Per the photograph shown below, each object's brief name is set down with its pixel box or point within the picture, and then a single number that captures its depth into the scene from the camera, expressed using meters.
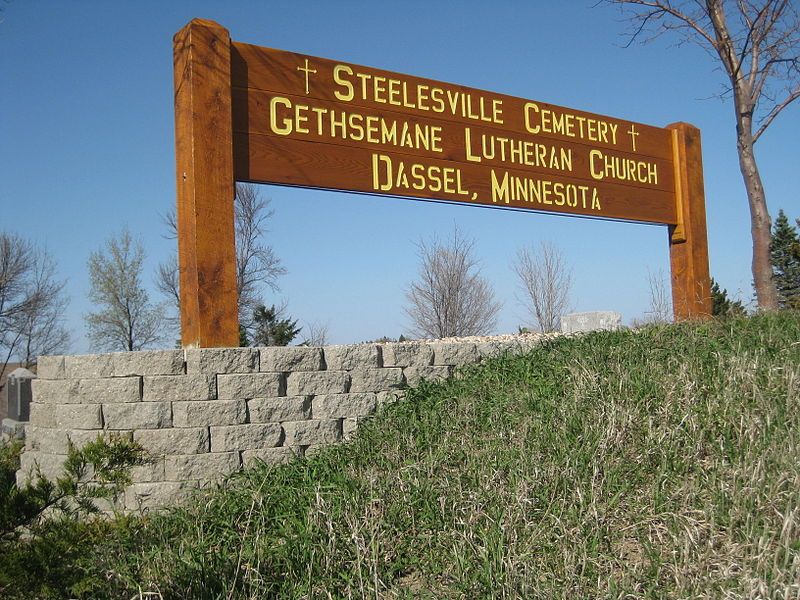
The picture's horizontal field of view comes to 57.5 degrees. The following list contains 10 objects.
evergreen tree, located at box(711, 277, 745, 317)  21.85
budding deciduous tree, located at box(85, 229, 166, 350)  26.16
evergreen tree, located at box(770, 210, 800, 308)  17.45
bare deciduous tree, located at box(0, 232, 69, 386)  27.38
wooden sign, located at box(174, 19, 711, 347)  6.43
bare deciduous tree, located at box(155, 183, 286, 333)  21.70
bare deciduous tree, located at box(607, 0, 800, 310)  12.75
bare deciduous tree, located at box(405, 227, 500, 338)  20.92
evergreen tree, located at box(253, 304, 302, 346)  20.61
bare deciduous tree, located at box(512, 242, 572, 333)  19.75
